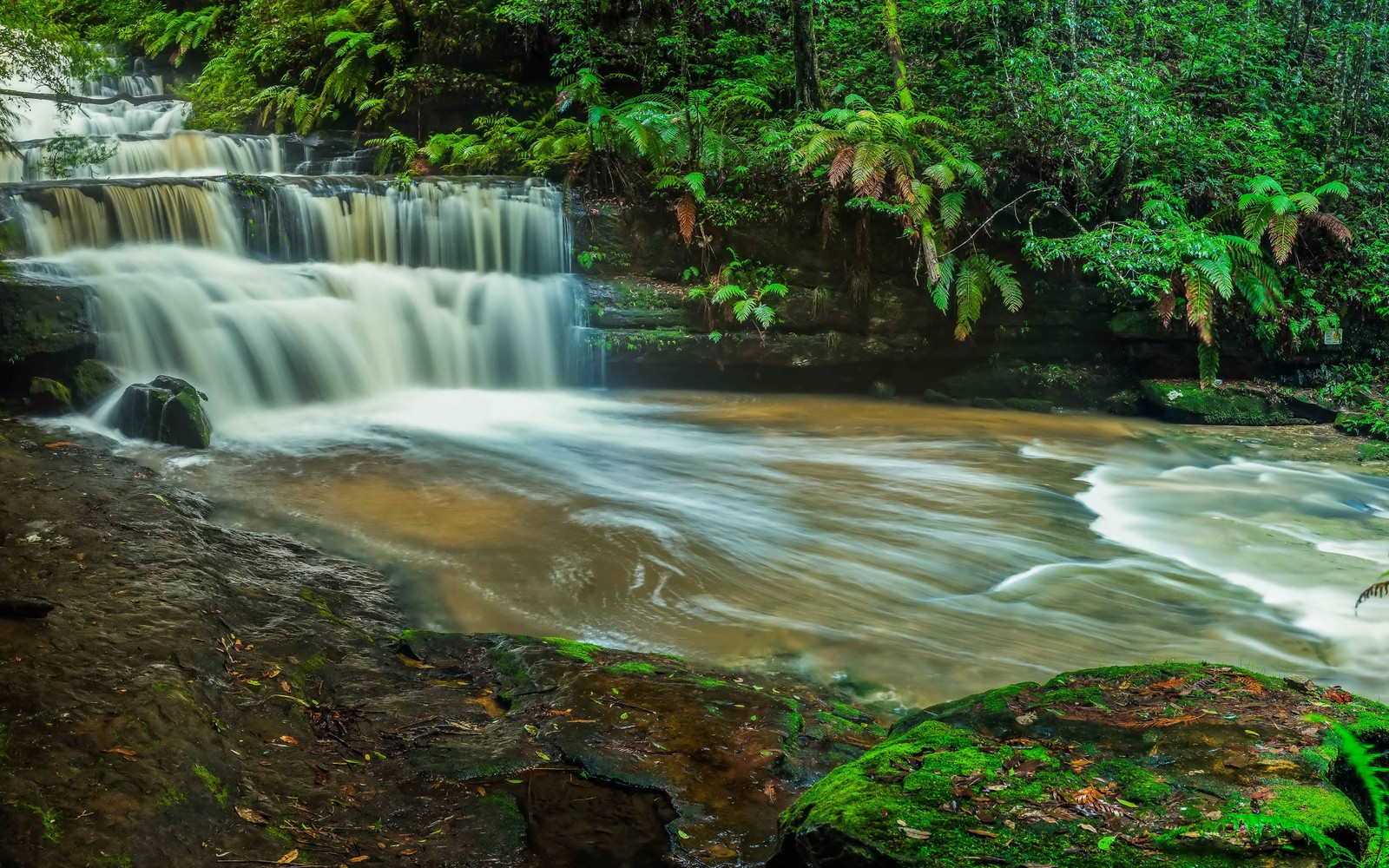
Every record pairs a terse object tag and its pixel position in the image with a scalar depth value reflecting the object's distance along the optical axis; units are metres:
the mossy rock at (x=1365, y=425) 10.30
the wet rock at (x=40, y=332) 8.30
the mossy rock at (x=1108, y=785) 2.12
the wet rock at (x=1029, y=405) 11.70
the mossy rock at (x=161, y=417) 8.07
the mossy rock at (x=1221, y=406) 11.15
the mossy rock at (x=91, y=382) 8.54
